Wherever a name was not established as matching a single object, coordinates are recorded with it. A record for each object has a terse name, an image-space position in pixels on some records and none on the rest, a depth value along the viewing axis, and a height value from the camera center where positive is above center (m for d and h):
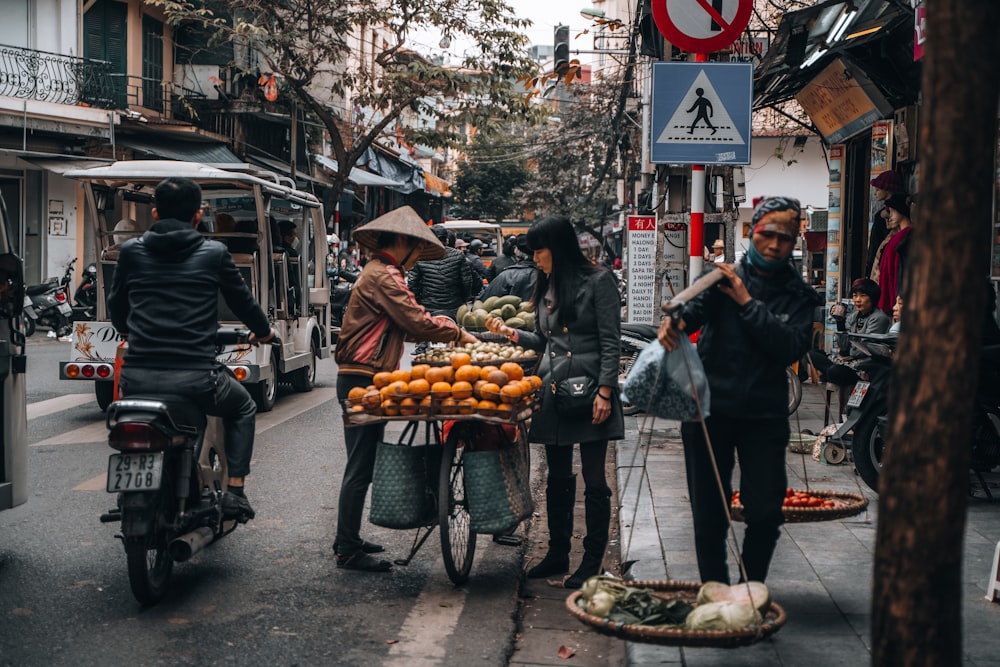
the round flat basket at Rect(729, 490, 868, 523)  5.01 -1.09
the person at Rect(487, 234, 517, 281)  15.47 +0.12
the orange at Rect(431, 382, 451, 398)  5.14 -0.57
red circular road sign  7.57 +1.69
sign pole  7.95 +0.36
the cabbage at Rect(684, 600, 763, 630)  3.79 -1.19
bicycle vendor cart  5.16 -0.94
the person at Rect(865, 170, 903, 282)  9.25 +0.54
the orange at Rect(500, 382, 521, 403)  5.10 -0.58
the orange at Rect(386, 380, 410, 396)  5.15 -0.56
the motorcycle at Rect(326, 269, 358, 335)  19.11 -0.42
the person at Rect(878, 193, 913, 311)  8.52 +0.17
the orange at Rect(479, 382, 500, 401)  5.15 -0.57
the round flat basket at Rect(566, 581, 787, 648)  3.70 -1.22
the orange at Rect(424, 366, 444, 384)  5.20 -0.51
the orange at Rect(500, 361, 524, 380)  5.30 -0.49
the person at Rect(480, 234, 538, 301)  10.12 -0.14
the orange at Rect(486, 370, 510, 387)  5.20 -0.52
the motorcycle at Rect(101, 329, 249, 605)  4.78 -1.00
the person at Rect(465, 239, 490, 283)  17.42 +0.24
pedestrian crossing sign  7.50 +1.06
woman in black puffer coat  5.40 -0.42
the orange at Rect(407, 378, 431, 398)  5.12 -0.56
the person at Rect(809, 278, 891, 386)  7.95 -0.45
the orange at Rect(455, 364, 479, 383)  5.21 -0.50
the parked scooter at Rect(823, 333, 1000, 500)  7.01 -0.95
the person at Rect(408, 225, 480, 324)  12.27 -0.19
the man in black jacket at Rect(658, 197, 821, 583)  4.27 -0.37
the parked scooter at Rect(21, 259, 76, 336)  19.09 -0.78
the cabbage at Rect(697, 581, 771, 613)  3.99 -1.18
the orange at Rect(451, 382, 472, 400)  5.15 -0.57
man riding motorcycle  5.11 -0.15
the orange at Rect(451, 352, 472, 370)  5.32 -0.45
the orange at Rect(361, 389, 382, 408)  5.22 -0.63
